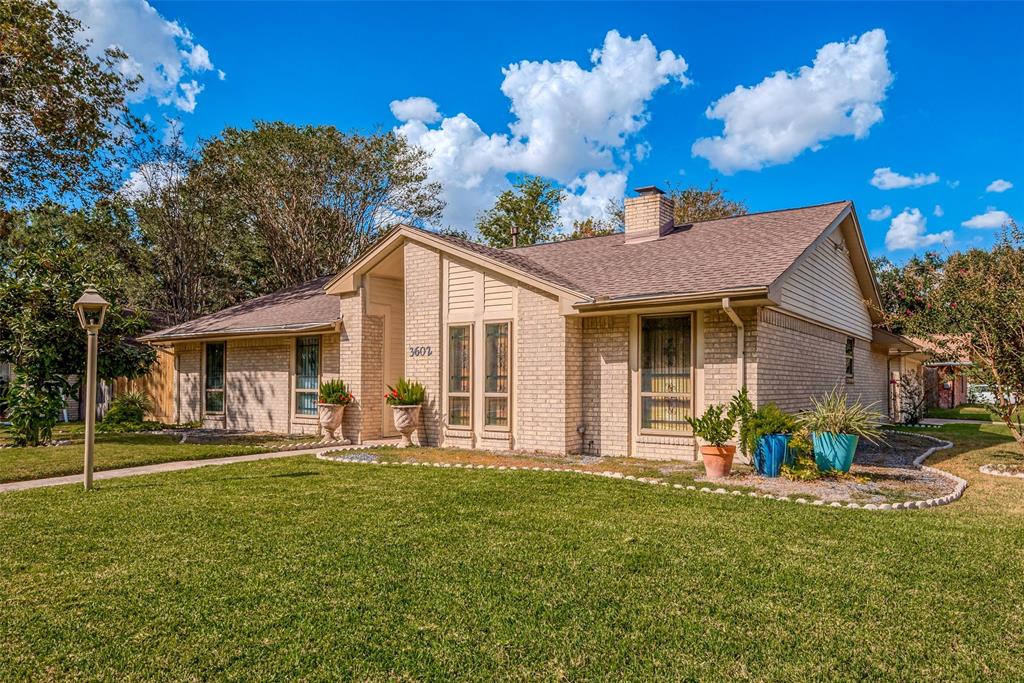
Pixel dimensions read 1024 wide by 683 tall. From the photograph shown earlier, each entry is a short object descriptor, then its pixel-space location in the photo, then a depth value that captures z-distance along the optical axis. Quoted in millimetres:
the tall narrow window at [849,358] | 15548
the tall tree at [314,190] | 26719
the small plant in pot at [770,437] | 8844
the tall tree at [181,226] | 24891
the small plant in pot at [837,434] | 8656
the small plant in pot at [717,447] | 8734
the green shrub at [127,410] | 17344
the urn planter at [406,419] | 12438
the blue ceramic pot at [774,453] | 8852
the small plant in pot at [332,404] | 13531
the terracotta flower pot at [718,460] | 8730
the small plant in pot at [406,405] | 12445
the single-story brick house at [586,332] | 10297
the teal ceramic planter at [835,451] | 8633
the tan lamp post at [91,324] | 8414
